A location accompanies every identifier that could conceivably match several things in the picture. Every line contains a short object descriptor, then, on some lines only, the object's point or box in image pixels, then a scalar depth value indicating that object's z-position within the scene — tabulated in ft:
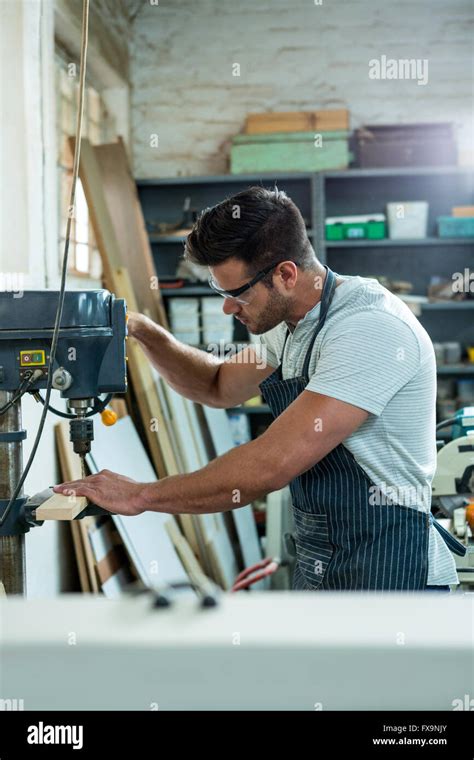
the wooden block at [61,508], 3.92
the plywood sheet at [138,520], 9.66
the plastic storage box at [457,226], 14.05
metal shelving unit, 15.25
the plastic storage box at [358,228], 14.16
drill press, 4.18
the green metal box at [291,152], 13.98
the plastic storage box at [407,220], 14.15
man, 4.40
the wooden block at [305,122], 14.14
